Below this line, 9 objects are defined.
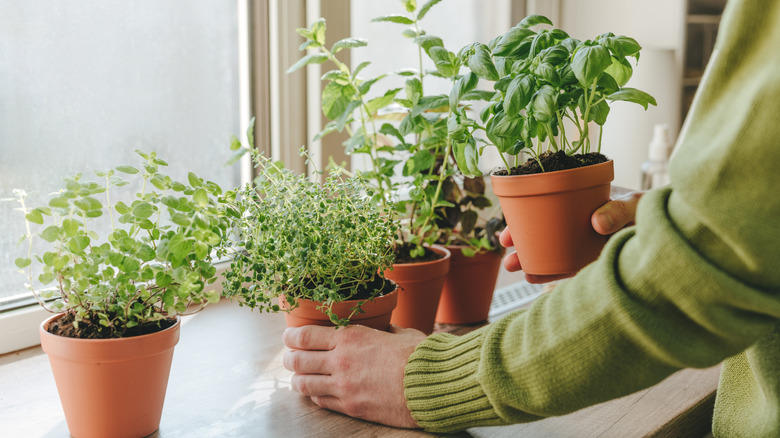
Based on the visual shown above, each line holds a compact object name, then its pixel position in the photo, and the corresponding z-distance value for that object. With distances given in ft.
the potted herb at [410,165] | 3.47
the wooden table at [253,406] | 2.62
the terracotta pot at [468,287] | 3.97
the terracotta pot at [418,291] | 3.46
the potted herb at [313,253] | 2.80
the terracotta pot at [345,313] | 2.86
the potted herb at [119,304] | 2.35
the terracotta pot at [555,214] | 2.78
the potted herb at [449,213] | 3.61
